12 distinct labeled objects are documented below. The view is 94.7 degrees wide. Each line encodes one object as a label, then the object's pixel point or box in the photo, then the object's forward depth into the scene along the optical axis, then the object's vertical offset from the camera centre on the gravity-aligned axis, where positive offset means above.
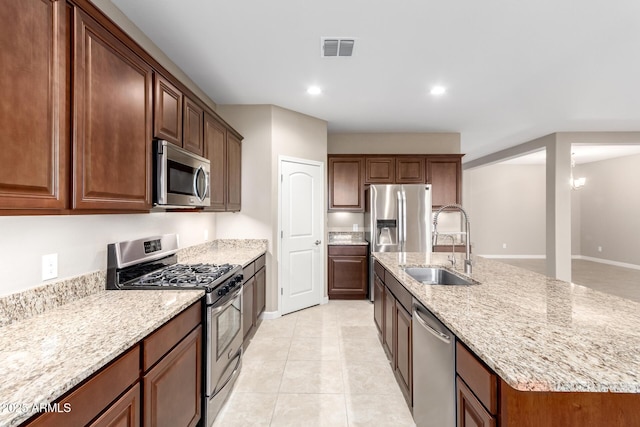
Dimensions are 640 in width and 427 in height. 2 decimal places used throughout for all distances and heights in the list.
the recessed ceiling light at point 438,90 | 3.31 +1.45
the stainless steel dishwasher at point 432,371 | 1.27 -0.75
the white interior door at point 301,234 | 3.89 -0.24
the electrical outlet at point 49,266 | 1.48 -0.25
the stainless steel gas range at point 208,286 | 1.83 -0.45
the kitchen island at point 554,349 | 0.82 -0.44
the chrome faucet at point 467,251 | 2.13 -0.27
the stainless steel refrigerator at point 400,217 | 4.41 -0.01
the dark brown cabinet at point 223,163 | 2.80 +0.57
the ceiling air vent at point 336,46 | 2.38 +1.42
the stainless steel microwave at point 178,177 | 1.84 +0.28
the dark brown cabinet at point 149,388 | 0.90 -0.66
